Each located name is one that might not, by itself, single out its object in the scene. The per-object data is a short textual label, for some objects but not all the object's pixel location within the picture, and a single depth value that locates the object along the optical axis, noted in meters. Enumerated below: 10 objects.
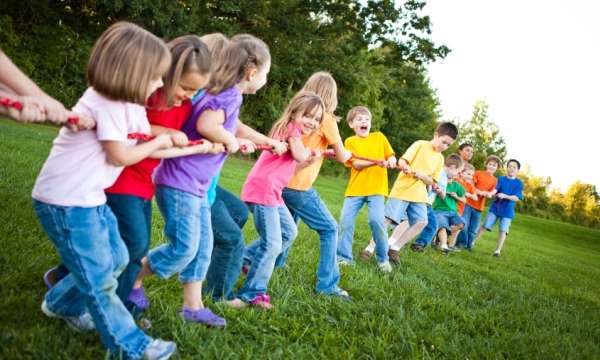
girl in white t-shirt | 2.43
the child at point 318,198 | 4.66
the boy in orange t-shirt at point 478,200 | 11.56
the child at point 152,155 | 2.86
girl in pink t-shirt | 4.08
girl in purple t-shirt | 3.15
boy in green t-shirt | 9.98
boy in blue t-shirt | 11.48
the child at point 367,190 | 6.22
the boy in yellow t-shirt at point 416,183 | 7.04
